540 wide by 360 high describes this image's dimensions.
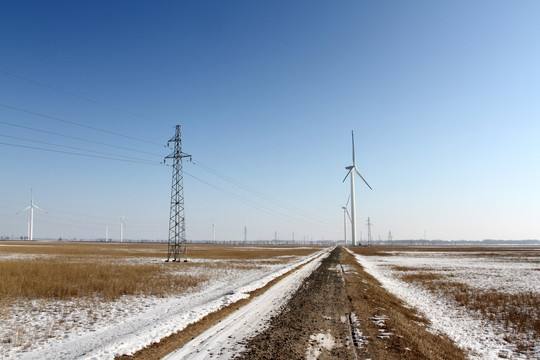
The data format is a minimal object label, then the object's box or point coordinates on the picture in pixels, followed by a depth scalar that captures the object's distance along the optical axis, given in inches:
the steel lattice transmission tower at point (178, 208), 1745.7
